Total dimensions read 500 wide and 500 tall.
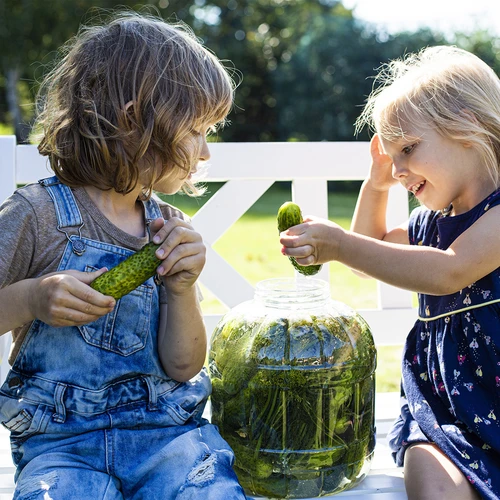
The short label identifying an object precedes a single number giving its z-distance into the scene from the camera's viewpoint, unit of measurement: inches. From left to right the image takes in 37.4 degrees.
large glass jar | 78.2
